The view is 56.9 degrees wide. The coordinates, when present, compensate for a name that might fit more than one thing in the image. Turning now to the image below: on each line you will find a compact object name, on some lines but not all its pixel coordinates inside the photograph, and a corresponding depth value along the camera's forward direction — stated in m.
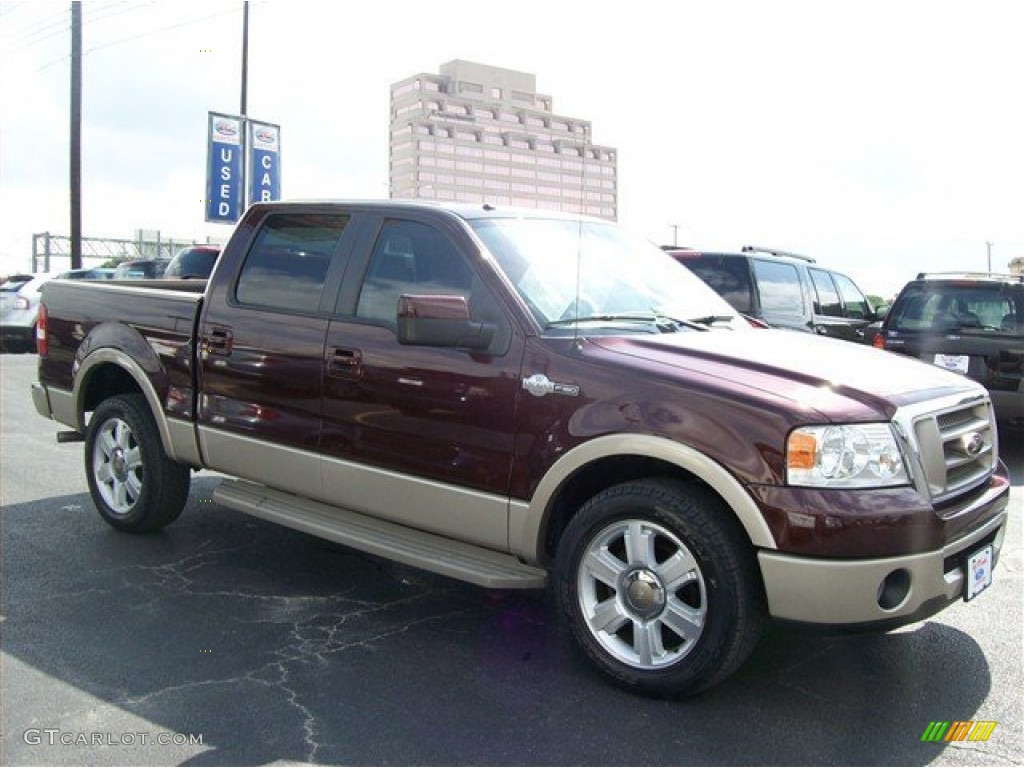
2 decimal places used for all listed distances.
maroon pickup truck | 3.26
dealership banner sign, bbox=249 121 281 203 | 20.22
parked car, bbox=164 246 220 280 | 14.39
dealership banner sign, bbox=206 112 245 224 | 19.38
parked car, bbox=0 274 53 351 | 18.44
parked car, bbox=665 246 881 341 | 9.48
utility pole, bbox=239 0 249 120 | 24.42
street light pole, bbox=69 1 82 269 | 23.00
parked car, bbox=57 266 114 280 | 19.09
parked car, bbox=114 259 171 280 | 19.59
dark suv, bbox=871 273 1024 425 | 8.31
